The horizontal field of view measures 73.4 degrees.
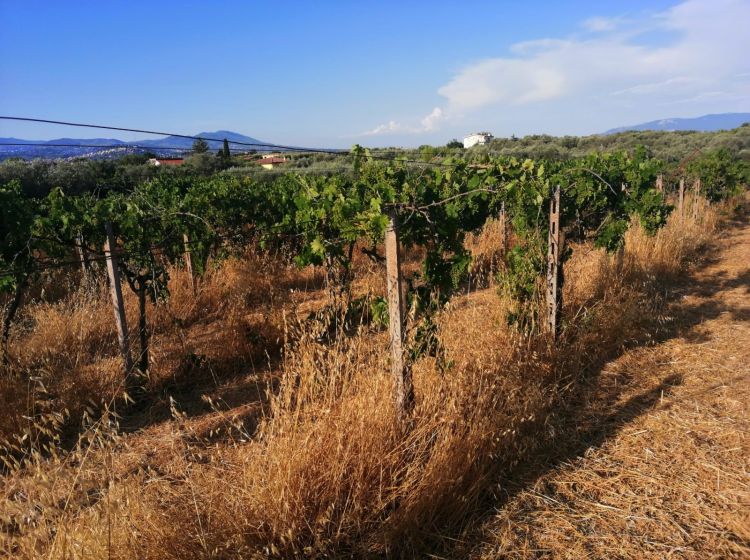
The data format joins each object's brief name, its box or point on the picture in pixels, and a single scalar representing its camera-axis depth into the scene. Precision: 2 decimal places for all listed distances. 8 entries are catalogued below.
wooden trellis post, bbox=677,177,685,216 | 10.00
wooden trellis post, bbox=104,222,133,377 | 4.04
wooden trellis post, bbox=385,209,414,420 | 2.73
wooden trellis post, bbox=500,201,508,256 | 9.02
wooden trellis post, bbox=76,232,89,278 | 4.66
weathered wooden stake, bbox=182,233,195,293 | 6.72
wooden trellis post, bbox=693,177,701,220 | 10.52
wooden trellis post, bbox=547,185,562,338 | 4.32
